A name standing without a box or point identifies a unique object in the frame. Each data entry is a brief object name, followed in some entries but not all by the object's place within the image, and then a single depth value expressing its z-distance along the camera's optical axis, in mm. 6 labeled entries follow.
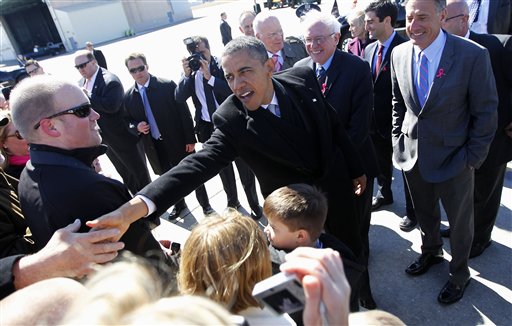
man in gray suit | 2305
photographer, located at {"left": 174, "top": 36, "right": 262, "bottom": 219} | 4016
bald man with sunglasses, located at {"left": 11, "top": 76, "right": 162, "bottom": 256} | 1582
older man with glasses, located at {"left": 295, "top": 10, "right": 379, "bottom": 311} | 2982
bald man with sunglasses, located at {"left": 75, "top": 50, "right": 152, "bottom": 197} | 4309
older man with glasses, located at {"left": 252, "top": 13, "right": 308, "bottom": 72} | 4094
